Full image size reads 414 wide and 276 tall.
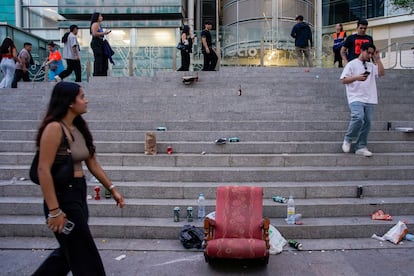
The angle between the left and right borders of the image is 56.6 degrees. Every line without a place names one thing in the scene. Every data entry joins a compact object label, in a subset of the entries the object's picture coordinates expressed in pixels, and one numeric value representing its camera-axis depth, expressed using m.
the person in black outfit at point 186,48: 12.37
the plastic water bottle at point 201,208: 5.65
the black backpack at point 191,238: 5.09
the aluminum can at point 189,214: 5.57
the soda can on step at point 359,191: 6.17
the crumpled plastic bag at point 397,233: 5.25
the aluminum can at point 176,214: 5.57
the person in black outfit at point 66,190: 2.83
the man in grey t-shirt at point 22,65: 12.35
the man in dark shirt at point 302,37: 13.78
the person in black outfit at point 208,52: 12.35
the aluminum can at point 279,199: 5.93
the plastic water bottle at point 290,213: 5.51
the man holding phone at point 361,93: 6.75
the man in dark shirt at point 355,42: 7.85
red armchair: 4.39
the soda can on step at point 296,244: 5.06
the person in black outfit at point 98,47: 11.00
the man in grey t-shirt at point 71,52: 11.65
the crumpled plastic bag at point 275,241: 4.96
